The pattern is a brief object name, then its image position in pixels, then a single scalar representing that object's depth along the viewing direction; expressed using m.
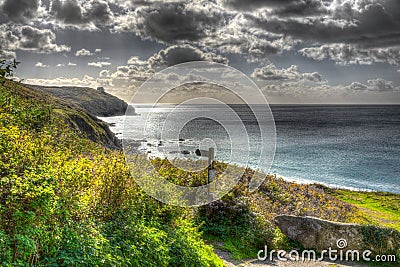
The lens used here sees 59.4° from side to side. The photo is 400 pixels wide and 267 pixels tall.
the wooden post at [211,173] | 13.66
